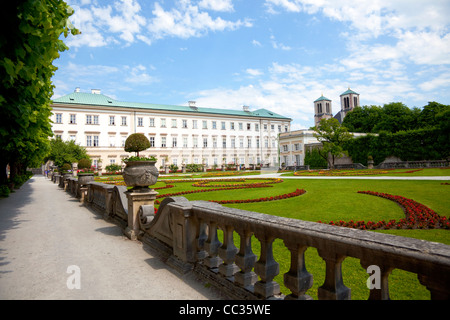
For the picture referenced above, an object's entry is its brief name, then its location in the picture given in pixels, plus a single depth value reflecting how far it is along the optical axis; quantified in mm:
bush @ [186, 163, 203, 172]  49888
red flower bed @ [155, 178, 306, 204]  9453
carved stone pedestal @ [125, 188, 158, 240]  5605
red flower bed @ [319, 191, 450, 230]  5398
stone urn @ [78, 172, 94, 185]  12364
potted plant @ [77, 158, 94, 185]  12347
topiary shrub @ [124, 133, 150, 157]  8727
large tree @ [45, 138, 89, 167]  28588
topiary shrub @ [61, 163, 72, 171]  23570
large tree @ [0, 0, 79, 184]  3123
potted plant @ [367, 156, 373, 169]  33875
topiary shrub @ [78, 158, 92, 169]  18772
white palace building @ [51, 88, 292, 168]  47219
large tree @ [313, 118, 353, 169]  37500
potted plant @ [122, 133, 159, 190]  5641
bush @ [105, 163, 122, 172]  42844
